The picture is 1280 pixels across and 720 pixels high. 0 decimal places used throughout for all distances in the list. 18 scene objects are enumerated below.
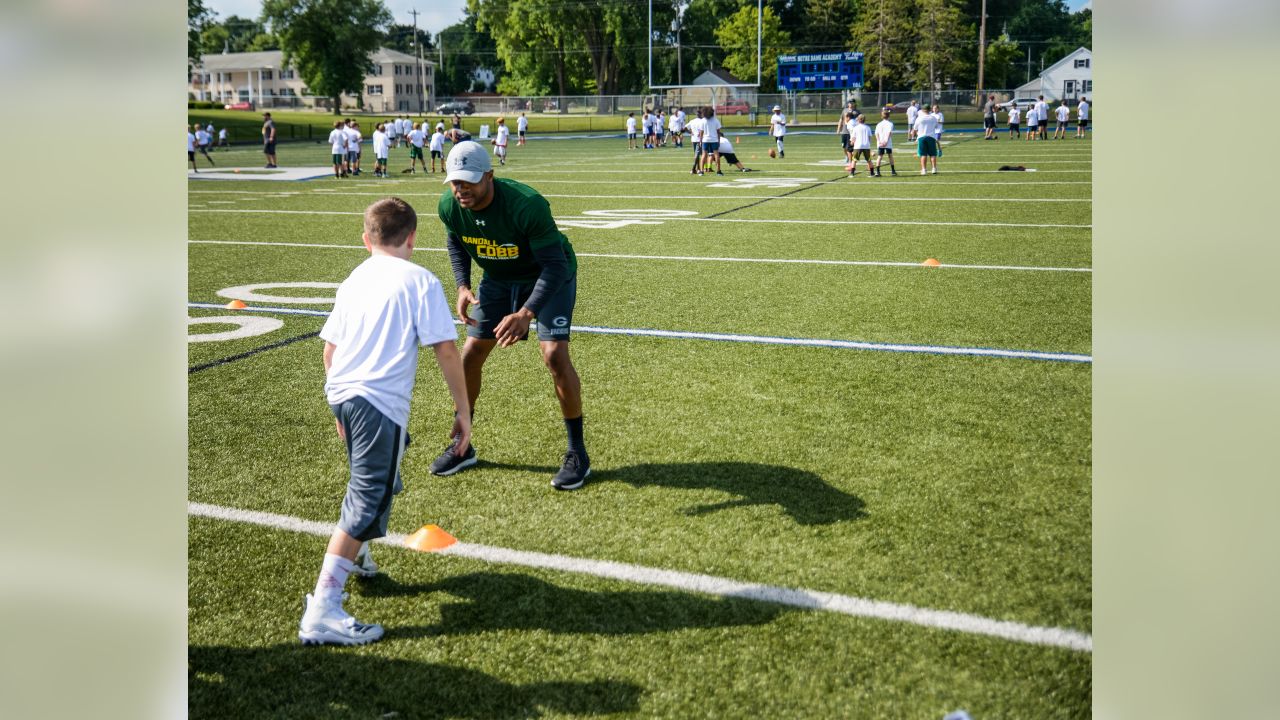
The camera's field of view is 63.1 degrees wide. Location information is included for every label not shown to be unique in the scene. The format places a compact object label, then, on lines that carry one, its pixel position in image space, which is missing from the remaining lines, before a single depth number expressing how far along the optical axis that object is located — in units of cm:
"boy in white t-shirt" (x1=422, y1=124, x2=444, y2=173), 2820
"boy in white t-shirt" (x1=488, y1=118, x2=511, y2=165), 2975
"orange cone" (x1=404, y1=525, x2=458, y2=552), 452
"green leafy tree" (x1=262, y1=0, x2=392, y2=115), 6025
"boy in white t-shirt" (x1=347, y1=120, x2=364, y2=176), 2670
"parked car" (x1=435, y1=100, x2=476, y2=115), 6575
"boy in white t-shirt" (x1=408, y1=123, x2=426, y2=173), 2892
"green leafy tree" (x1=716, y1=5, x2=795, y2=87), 7538
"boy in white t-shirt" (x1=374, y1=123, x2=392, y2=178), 2642
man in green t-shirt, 491
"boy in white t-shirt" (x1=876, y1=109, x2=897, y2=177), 2414
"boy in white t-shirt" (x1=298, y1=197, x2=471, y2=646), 369
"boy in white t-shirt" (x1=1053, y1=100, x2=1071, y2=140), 3747
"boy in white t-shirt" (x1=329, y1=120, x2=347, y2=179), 2642
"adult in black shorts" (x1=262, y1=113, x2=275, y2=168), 2944
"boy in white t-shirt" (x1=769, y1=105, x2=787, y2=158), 3081
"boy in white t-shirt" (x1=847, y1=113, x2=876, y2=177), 2397
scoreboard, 5203
